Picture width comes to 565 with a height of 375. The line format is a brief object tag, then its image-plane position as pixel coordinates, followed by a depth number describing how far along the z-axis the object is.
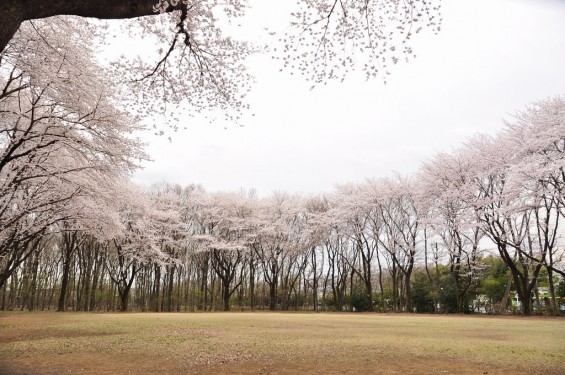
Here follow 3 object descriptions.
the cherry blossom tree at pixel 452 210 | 31.92
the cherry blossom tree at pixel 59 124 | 10.12
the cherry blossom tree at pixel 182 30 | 4.39
